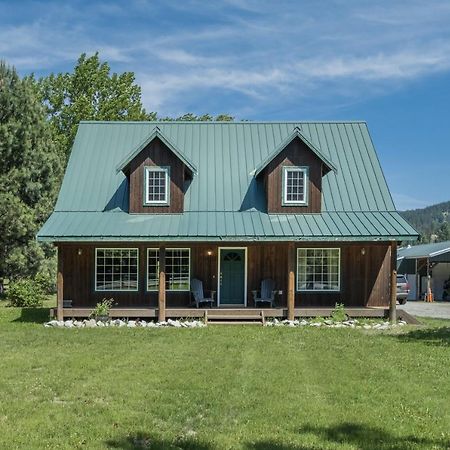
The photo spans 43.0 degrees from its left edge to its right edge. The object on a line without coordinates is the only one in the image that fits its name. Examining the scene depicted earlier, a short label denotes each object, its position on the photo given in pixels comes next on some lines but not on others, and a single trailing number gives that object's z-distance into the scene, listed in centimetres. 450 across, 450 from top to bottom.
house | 1903
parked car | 2833
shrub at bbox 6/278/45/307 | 2402
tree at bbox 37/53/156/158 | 4078
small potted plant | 1812
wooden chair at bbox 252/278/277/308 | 1945
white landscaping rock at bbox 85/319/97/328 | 1786
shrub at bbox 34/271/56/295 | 2639
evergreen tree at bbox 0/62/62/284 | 2838
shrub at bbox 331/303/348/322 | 1823
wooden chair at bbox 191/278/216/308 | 1922
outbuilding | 3762
